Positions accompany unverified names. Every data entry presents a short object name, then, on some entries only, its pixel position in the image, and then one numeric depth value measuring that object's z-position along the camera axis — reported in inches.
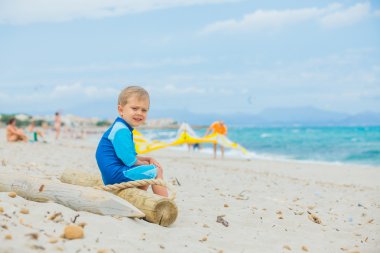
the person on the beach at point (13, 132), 717.3
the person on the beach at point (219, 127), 723.4
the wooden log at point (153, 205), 176.1
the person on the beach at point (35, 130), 793.2
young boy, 189.8
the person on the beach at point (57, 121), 1073.1
